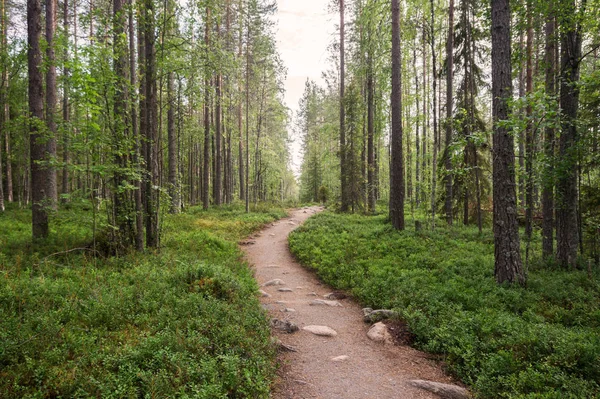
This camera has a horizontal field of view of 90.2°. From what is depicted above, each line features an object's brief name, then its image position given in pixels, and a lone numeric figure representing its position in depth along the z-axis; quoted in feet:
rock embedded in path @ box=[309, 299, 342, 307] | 24.98
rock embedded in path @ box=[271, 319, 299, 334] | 20.07
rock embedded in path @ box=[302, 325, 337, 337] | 19.77
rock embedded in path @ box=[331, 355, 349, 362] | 16.62
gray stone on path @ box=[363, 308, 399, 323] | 21.03
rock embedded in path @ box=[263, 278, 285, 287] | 29.97
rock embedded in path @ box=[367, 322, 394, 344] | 18.76
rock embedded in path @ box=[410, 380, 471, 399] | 13.64
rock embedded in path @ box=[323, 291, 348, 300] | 26.65
